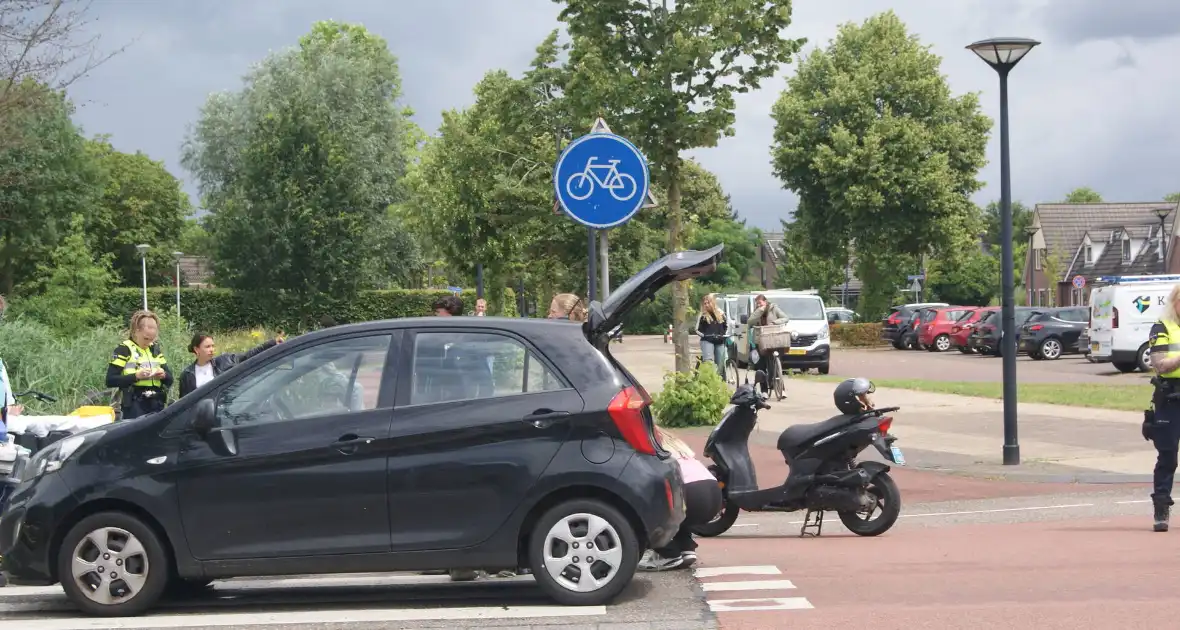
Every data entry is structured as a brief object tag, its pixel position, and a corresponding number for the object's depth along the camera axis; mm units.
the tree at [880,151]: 60594
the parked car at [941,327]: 49500
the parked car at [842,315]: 66500
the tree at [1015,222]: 120231
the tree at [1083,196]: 136500
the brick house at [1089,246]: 74000
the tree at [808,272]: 73325
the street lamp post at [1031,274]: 65812
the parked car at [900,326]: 52562
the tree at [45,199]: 51125
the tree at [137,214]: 75000
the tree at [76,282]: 44562
